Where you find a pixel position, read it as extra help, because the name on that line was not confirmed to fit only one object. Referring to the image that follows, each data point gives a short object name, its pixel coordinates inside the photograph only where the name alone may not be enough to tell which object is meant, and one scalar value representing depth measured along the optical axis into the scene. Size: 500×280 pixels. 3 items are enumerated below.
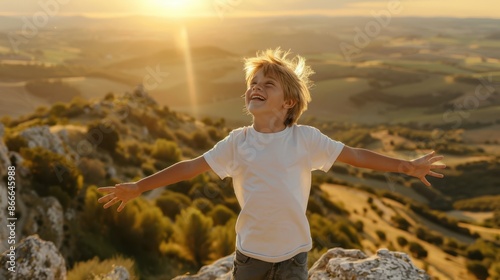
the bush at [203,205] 19.44
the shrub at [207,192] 21.78
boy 3.47
